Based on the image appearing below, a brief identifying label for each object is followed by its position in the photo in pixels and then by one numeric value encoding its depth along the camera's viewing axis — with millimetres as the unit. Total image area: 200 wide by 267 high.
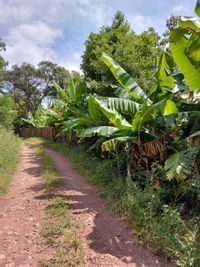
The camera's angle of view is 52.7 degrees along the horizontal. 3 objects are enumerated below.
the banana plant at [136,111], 3973
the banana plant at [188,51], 2872
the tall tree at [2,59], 10463
